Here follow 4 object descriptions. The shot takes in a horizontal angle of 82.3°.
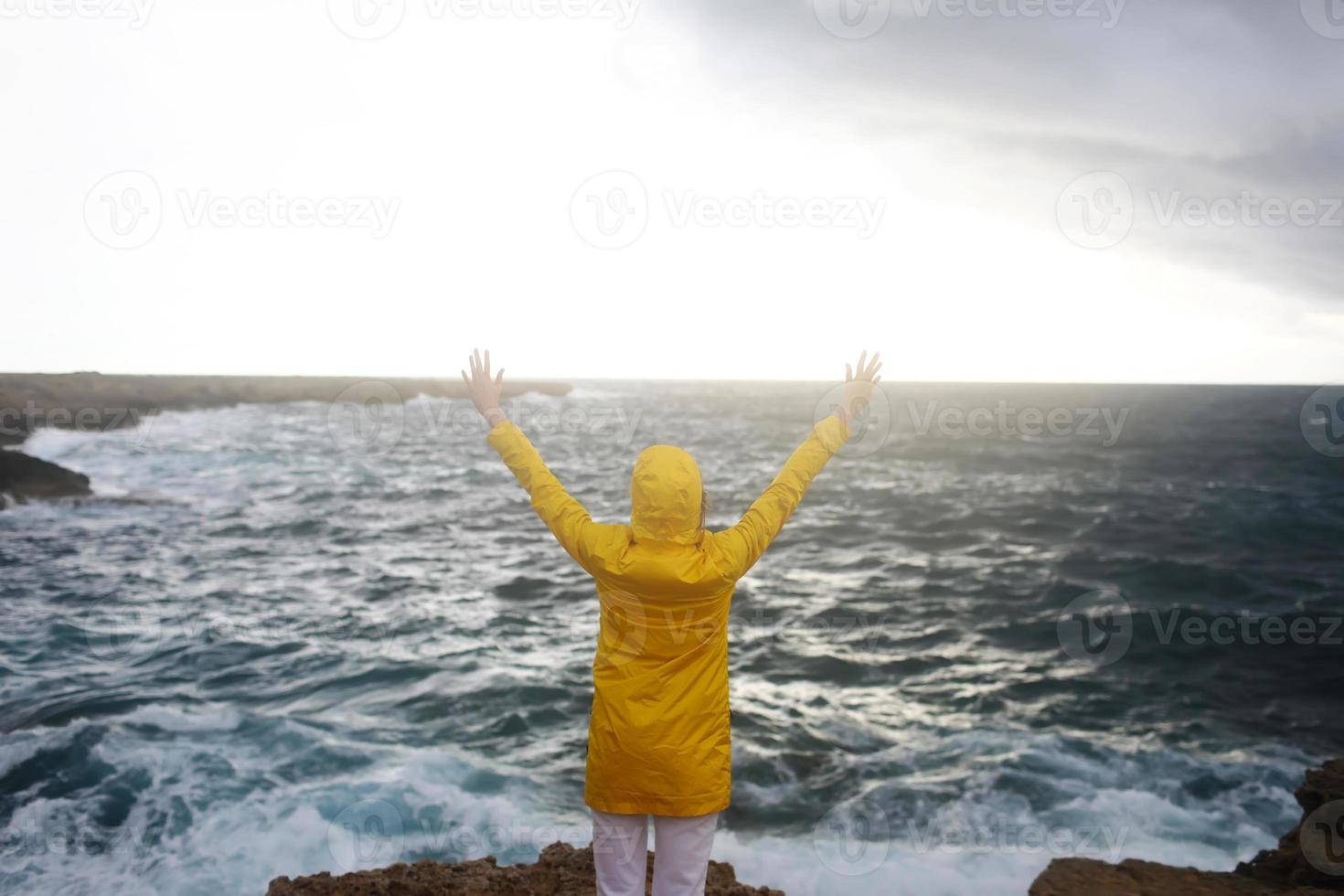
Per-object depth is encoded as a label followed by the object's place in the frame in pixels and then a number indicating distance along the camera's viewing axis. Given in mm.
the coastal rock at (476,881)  4395
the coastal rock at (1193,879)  4871
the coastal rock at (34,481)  21969
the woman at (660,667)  2629
